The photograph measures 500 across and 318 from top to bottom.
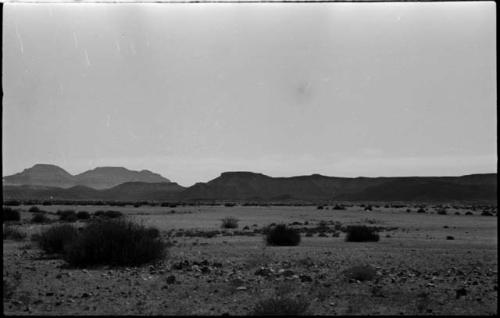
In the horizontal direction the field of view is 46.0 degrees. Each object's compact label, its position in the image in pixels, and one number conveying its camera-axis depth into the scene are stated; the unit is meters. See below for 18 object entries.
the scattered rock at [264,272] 14.03
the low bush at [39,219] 39.03
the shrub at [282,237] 22.45
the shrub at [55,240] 18.81
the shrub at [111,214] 46.93
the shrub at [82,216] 43.43
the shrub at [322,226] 33.82
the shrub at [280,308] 9.88
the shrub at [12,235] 24.20
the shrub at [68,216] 40.66
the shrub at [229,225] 35.06
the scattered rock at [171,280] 13.02
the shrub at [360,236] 24.41
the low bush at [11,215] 40.75
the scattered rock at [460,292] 11.73
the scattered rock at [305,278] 13.28
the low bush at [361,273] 13.38
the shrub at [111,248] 15.87
